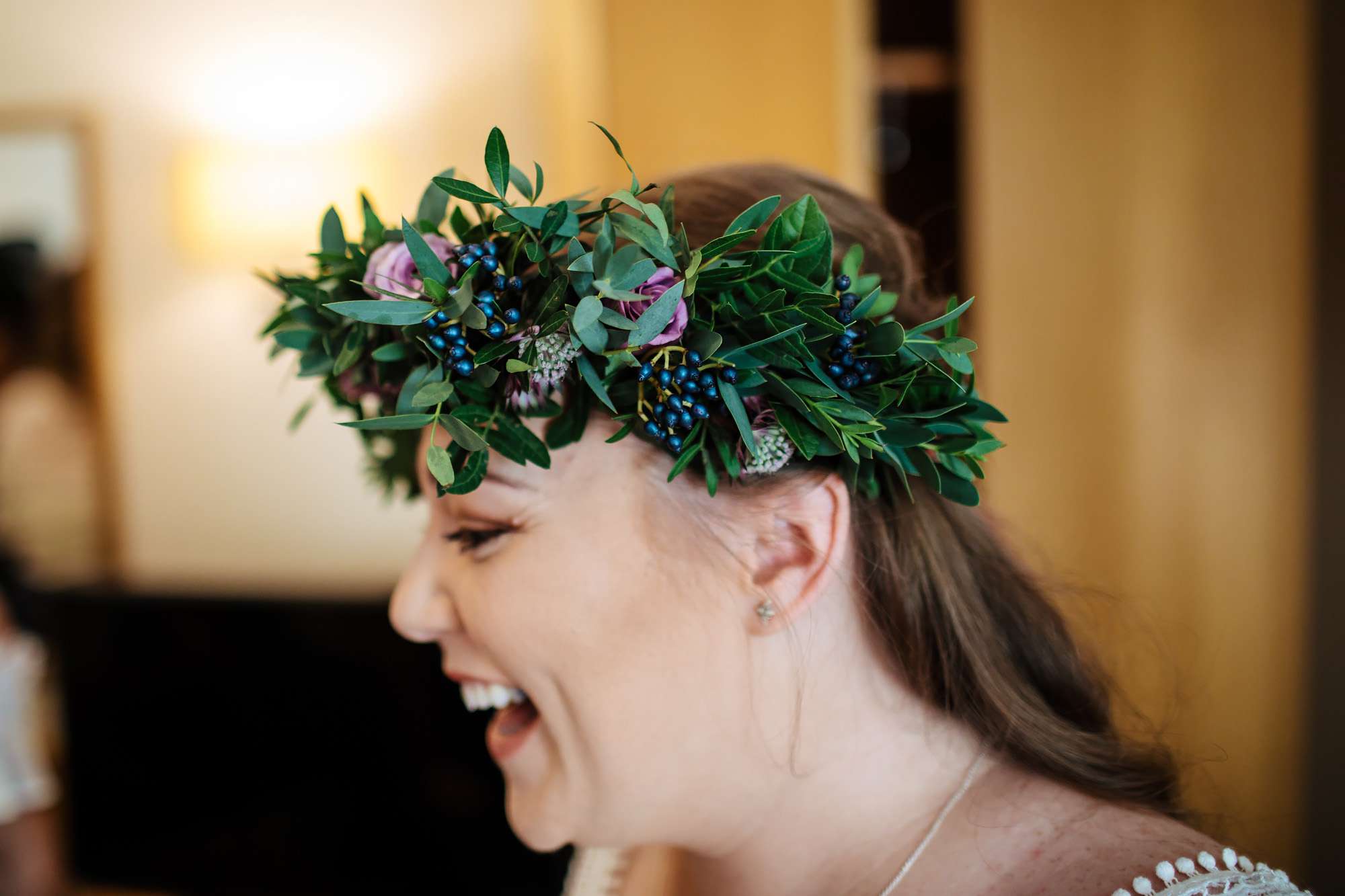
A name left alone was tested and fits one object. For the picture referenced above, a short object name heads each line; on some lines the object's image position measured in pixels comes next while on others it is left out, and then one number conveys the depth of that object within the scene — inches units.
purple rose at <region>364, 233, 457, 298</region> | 31.8
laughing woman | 29.1
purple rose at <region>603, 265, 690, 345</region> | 28.8
